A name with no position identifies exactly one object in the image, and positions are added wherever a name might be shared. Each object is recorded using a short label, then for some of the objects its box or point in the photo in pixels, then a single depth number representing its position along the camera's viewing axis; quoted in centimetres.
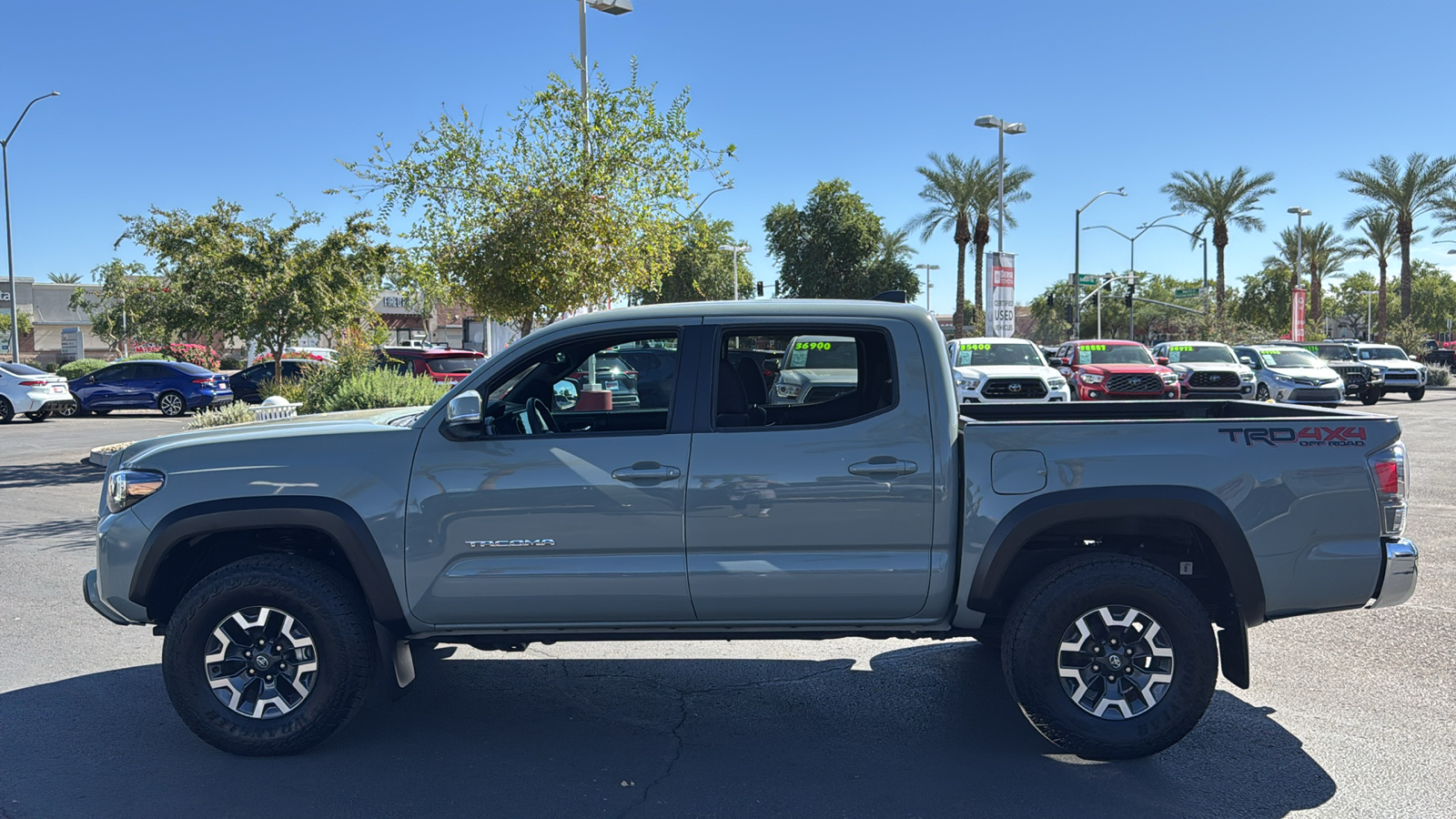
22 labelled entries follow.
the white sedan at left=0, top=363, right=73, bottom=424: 2342
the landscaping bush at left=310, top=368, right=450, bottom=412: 1525
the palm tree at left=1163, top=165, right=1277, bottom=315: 4362
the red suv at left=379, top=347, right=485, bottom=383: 2198
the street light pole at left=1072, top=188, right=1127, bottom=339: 3891
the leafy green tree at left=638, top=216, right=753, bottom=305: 5306
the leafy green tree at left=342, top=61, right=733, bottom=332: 1475
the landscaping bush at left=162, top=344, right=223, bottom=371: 3797
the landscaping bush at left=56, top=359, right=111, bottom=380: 3309
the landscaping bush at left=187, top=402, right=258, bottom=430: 1488
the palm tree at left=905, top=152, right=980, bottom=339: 4222
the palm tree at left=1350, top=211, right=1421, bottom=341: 4853
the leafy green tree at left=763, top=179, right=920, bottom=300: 4828
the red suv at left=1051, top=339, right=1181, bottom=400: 2139
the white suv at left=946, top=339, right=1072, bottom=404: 1809
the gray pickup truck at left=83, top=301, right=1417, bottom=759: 426
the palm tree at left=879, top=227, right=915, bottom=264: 5153
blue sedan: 2545
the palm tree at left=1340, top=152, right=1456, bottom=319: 4050
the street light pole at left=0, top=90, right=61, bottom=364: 3150
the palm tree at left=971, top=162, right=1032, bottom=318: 4194
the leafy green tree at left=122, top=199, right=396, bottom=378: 1867
